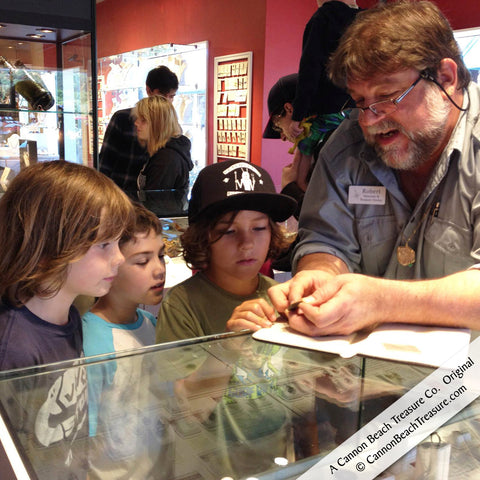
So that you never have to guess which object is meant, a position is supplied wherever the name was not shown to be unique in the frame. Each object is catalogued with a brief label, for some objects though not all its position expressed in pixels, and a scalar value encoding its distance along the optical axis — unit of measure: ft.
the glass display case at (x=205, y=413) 2.09
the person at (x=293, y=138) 8.43
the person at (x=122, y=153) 11.60
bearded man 4.11
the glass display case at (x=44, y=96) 8.64
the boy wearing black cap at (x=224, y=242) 4.99
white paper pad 2.72
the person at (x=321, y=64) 7.90
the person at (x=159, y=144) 11.63
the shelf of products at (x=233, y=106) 18.01
